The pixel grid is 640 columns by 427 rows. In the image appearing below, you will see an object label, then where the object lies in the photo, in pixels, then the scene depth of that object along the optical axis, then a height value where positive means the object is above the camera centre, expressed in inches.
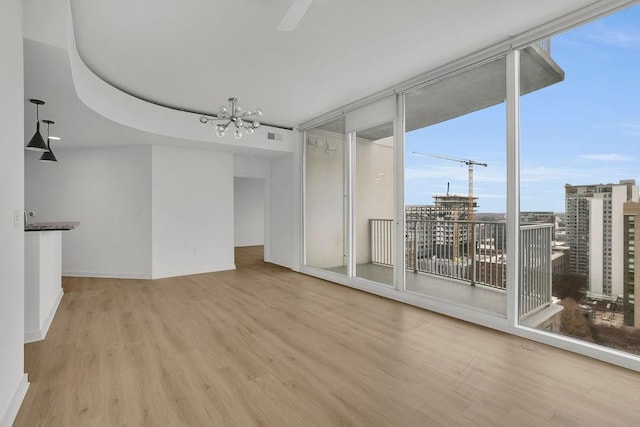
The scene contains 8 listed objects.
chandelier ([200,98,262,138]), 168.6 +51.3
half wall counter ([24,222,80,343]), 120.4 -28.5
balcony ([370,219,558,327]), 127.1 -29.0
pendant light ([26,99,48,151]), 146.1 +31.9
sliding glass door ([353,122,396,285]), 192.0 +5.7
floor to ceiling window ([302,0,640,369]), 103.9 +12.6
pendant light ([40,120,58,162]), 178.4 +31.3
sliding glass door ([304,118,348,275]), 219.8 +10.5
